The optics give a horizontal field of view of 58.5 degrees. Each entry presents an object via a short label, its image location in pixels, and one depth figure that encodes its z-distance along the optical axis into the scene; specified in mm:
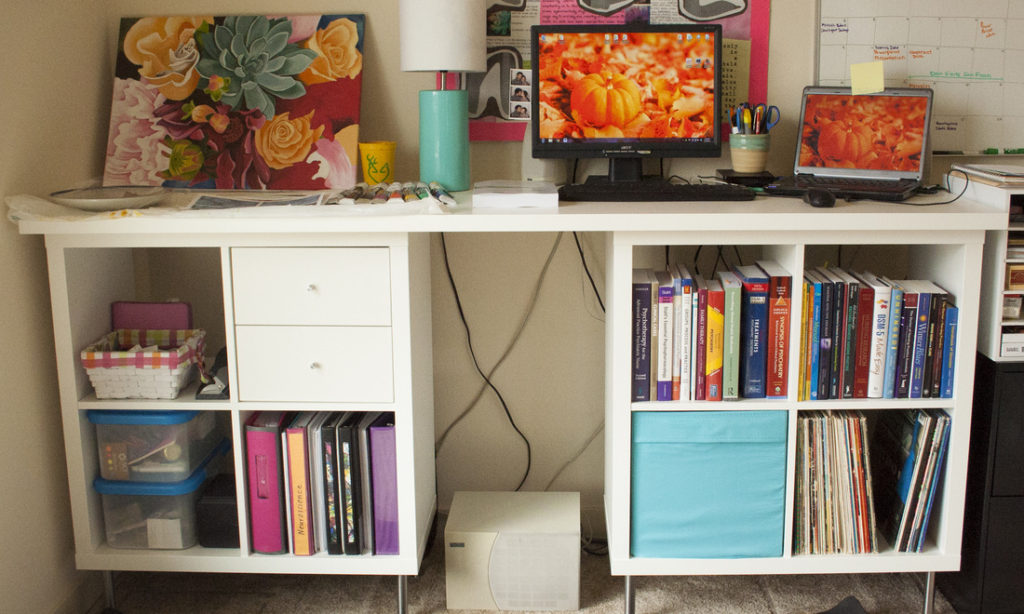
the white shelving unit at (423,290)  1729
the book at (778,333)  1835
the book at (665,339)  1847
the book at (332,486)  1908
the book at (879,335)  1824
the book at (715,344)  1836
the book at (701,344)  1840
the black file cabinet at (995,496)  1841
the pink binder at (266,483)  1918
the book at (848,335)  1830
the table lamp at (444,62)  1965
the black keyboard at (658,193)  1870
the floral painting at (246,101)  2141
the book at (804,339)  1828
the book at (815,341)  1827
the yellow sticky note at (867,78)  1984
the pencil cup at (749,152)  2059
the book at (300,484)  1909
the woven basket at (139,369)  1886
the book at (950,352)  1824
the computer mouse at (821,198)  1763
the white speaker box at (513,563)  2016
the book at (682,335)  1840
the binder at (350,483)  1907
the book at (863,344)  1834
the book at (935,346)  1826
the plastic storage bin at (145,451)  1959
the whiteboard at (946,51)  2119
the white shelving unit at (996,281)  1779
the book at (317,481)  1917
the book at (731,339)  1832
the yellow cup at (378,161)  2064
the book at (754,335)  1832
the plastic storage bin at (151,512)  1951
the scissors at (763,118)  2072
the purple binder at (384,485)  1908
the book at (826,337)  1827
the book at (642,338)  1841
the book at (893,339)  1824
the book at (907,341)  1825
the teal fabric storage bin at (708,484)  1872
